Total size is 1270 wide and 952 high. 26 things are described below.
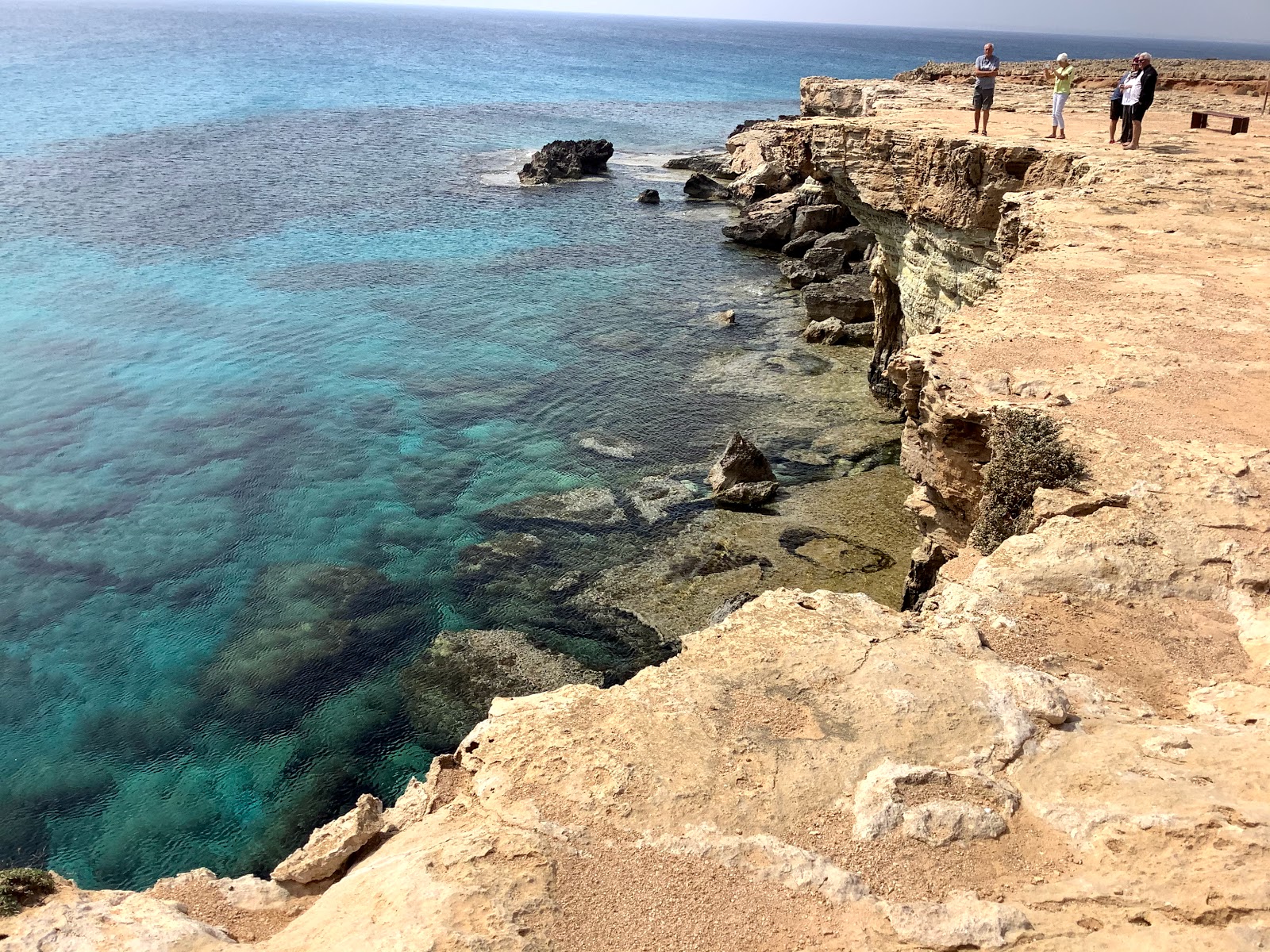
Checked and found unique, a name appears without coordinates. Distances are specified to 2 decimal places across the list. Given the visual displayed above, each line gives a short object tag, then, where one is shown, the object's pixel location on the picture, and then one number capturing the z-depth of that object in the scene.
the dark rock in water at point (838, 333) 27.97
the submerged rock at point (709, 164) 52.09
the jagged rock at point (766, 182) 45.19
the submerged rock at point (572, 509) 18.95
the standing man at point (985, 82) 19.78
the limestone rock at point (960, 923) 5.40
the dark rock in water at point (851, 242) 34.34
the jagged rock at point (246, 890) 7.04
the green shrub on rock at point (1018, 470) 9.62
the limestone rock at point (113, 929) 6.29
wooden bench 22.11
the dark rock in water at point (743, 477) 19.30
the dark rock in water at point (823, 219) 37.78
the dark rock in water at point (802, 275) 33.19
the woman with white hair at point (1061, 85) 19.78
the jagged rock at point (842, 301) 28.88
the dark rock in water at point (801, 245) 36.62
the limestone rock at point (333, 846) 6.83
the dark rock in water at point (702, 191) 47.84
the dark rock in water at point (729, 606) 15.75
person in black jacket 18.78
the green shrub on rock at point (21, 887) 7.70
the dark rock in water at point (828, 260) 33.47
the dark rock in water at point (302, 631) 14.84
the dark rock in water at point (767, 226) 38.75
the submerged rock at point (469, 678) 14.12
